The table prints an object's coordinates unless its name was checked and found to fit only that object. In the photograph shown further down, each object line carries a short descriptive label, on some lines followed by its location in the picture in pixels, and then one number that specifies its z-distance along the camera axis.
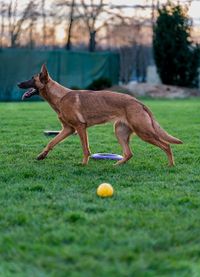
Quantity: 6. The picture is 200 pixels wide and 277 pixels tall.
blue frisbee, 7.98
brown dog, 7.50
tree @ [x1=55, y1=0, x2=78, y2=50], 42.28
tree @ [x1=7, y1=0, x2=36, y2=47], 41.38
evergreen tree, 31.62
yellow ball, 5.25
